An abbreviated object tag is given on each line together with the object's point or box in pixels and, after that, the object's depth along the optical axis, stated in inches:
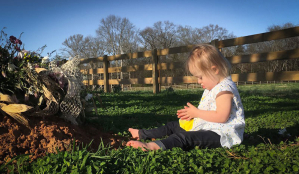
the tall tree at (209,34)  1019.3
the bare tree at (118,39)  1101.1
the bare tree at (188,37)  1014.7
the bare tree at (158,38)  1126.8
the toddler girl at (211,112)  101.0
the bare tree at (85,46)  1065.5
